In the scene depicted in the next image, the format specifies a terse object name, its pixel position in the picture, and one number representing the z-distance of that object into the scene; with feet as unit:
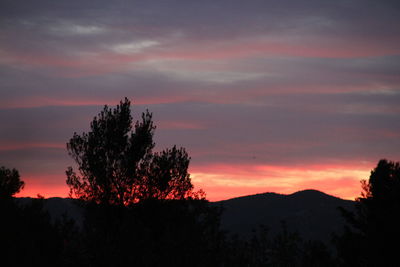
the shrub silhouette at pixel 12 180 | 292.40
